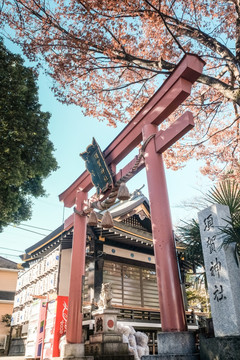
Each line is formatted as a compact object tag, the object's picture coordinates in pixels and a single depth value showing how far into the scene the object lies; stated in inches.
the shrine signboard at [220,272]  152.2
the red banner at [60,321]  332.5
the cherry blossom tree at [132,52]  290.4
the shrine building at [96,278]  381.7
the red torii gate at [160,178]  197.3
